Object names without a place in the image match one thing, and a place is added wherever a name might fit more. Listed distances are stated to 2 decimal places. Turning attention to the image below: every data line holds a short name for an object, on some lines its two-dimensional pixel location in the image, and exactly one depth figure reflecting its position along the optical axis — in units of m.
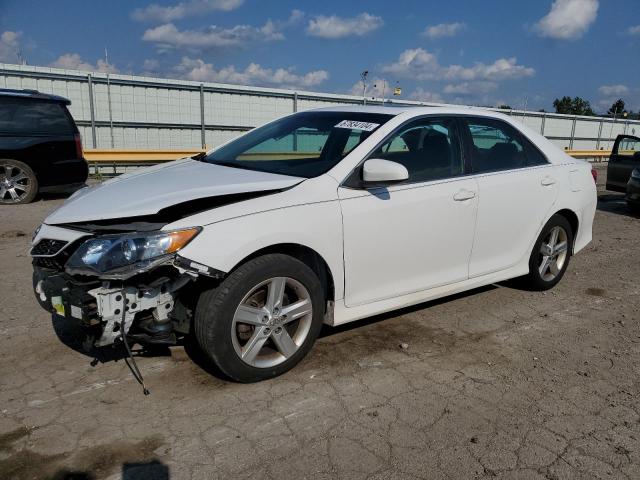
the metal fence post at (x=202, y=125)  15.15
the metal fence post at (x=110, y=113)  13.85
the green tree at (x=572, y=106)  72.12
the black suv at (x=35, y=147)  8.98
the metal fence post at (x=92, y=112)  13.53
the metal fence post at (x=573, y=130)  25.72
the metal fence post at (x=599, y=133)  27.18
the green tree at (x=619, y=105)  72.41
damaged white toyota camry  2.85
